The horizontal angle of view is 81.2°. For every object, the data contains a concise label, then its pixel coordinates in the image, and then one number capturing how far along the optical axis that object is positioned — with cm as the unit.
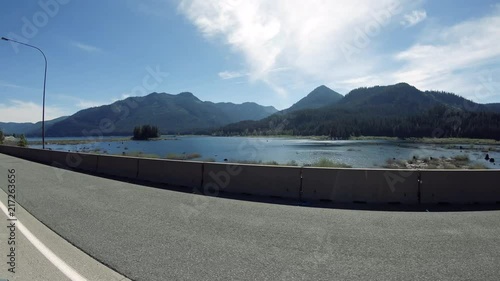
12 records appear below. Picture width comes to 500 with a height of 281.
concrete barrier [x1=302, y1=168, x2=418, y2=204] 775
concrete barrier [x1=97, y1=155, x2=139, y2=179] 1286
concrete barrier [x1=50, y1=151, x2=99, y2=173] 1564
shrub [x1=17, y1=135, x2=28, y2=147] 4838
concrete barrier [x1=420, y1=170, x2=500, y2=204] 760
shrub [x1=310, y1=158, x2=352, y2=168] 2046
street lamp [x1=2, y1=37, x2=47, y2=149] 2684
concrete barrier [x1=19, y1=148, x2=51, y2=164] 2167
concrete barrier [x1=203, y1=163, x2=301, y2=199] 861
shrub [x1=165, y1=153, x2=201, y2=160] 4881
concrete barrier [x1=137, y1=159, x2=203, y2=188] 1041
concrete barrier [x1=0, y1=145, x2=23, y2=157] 2795
